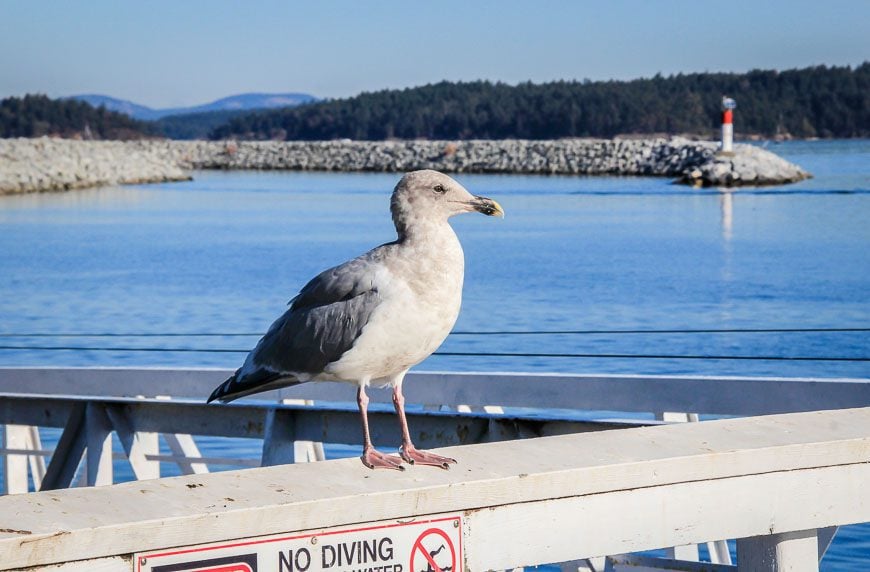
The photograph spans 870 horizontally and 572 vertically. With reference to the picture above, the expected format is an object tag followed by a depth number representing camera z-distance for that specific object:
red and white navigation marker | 45.60
